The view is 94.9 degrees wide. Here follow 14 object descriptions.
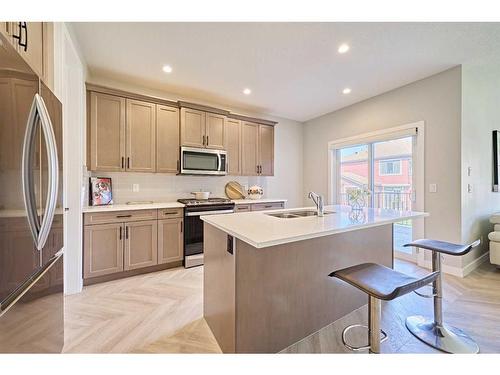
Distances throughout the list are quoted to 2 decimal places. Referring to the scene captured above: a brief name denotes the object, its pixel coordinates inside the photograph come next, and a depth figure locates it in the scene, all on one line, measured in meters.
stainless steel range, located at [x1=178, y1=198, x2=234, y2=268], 3.19
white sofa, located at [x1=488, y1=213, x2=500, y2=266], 2.91
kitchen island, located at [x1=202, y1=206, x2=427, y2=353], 1.43
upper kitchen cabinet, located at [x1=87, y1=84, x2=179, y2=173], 2.88
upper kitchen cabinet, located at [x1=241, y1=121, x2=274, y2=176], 4.17
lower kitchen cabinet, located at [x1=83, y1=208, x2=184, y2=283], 2.62
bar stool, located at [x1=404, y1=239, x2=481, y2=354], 1.61
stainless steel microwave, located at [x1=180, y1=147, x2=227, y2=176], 3.47
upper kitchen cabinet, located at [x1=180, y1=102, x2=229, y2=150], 3.47
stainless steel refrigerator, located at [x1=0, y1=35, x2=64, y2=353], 0.95
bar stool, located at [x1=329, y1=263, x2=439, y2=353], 1.11
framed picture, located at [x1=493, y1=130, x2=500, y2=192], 3.41
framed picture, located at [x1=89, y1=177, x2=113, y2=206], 3.02
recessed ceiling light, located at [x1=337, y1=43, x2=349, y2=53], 2.40
